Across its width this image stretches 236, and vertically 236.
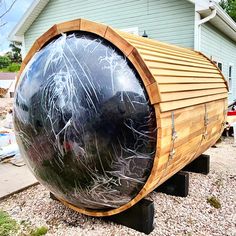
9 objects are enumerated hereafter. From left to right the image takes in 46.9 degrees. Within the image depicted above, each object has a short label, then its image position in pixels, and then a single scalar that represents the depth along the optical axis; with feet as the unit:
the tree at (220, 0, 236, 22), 74.90
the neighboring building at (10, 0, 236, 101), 24.49
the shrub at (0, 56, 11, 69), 140.06
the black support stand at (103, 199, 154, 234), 8.57
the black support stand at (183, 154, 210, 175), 14.20
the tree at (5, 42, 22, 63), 165.53
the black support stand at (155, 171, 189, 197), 11.10
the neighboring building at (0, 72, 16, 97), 71.77
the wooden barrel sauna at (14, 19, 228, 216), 6.77
